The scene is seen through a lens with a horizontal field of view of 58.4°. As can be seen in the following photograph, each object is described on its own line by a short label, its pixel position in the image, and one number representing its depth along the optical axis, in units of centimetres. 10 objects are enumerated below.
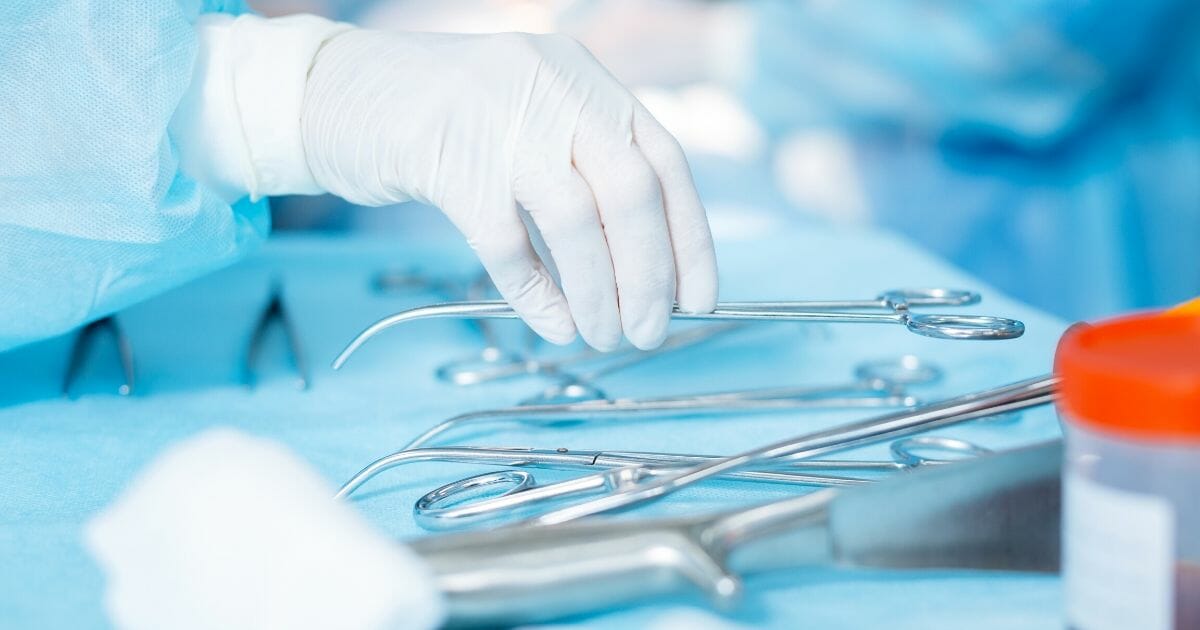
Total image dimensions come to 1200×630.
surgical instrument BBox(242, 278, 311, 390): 104
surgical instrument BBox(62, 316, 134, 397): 100
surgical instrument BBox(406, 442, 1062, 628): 53
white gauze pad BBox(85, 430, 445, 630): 49
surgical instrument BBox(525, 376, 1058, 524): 63
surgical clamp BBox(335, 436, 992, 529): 68
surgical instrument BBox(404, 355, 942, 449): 85
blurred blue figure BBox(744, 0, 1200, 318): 185
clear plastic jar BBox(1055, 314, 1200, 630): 44
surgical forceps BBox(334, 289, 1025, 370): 78
